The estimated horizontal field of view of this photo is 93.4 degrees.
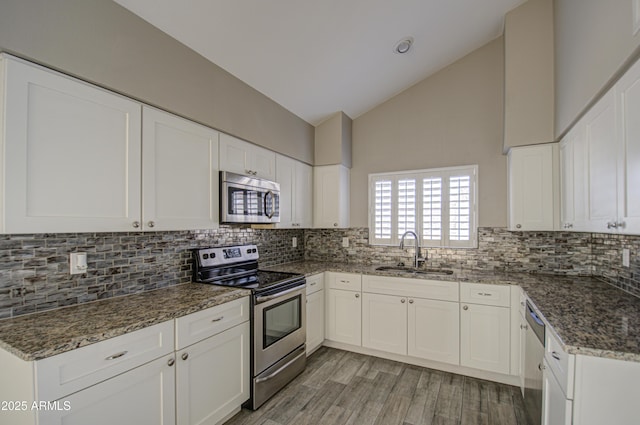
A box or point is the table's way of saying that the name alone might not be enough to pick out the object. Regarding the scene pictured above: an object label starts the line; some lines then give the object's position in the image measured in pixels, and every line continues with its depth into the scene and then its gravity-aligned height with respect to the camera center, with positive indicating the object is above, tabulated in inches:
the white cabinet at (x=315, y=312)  120.0 -40.3
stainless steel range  89.4 -32.1
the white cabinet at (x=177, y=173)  75.0 +11.1
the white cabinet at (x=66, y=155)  52.6 +11.7
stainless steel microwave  94.9 +5.0
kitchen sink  124.2 -23.7
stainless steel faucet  129.8 -17.6
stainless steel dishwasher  68.4 -38.3
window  127.4 +3.6
